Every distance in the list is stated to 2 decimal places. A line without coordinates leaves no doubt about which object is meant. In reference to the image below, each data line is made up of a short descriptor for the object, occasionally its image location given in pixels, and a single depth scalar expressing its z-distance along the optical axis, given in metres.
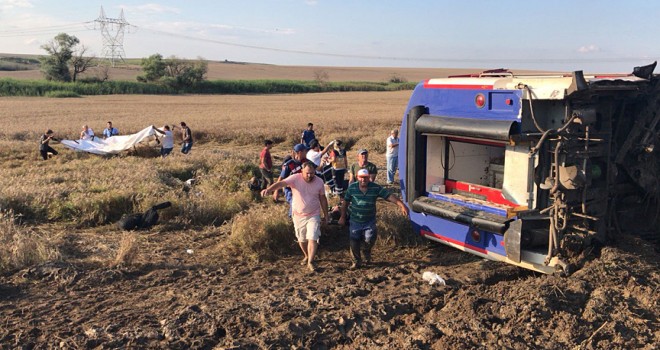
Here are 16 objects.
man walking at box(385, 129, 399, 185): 13.13
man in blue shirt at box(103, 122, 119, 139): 19.34
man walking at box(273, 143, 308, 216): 8.77
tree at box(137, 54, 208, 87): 70.94
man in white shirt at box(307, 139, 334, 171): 11.28
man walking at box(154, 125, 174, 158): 17.03
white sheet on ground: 17.30
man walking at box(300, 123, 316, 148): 15.34
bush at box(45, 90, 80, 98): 57.44
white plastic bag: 6.07
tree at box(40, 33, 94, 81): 70.69
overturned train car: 5.56
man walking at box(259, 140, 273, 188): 11.62
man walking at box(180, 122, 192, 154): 17.92
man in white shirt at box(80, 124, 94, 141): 18.78
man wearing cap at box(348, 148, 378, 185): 9.03
